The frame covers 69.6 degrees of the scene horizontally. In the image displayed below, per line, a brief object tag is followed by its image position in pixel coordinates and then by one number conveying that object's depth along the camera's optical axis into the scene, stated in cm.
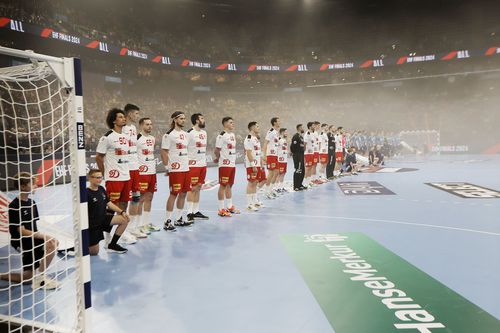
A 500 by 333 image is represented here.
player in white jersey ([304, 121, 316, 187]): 1177
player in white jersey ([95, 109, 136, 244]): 509
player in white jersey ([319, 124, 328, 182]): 1259
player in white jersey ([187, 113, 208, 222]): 680
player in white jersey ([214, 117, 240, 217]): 744
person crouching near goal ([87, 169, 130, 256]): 468
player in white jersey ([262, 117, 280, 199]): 963
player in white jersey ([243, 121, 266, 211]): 812
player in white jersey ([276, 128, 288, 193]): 1041
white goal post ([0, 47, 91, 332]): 270
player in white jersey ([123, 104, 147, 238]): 548
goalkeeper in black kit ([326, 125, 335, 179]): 1335
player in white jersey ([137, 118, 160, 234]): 603
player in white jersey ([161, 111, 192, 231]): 634
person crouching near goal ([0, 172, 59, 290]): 366
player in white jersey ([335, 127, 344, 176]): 1430
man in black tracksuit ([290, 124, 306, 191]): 1059
